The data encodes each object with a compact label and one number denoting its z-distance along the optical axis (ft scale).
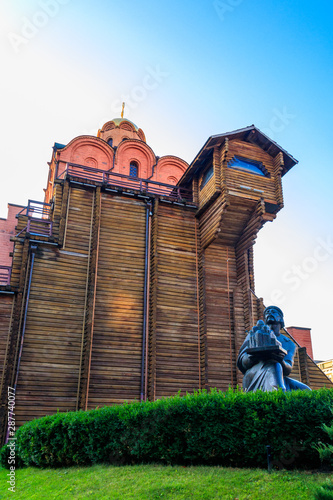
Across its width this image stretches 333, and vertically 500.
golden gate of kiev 51.52
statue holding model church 26.53
